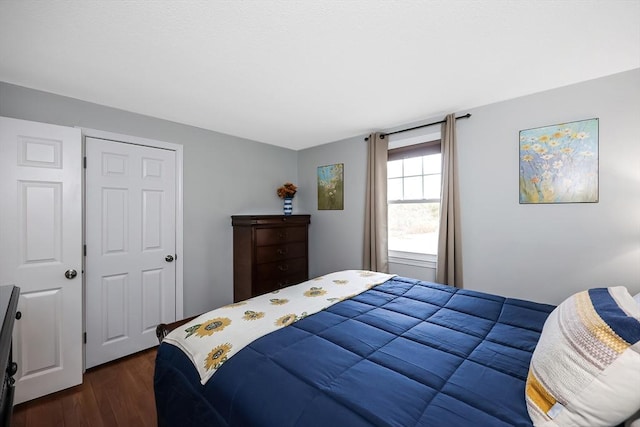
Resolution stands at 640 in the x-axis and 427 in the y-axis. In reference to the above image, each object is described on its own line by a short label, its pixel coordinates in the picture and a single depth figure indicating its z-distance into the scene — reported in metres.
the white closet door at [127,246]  2.43
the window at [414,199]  3.03
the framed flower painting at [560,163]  2.08
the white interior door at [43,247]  1.95
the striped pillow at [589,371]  0.71
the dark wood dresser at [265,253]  3.22
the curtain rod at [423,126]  2.61
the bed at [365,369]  0.86
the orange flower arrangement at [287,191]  3.95
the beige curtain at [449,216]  2.65
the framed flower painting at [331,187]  3.71
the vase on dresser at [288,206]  3.98
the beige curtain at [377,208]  3.21
